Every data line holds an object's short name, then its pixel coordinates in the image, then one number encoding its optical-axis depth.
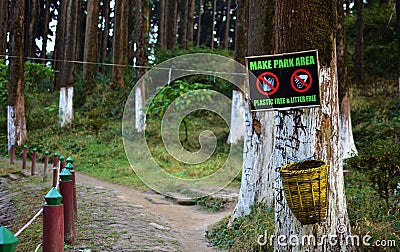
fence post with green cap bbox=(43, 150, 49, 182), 11.88
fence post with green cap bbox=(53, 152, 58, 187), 9.80
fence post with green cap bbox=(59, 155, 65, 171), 9.28
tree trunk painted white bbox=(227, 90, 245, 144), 16.41
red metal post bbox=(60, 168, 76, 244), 5.61
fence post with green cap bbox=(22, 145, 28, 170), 13.46
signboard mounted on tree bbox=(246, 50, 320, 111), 4.69
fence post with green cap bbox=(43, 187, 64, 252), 3.88
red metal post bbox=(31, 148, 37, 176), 12.72
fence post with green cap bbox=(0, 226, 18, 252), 2.60
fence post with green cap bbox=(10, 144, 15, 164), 14.21
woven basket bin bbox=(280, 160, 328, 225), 4.21
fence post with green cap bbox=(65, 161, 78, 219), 7.04
